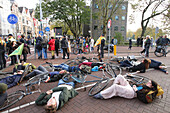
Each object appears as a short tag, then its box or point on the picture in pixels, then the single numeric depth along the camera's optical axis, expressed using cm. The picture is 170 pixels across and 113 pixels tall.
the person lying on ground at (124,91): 357
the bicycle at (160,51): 1138
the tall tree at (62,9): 2538
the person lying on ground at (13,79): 478
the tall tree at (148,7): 2317
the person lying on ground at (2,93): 328
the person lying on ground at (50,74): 515
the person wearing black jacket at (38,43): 982
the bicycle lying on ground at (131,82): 396
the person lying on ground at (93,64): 667
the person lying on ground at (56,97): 294
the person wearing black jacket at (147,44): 1056
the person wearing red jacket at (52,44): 1020
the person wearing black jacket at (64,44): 1020
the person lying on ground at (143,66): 608
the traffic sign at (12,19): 749
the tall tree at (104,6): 1891
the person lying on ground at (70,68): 606
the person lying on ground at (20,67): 545
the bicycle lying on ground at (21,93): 350
